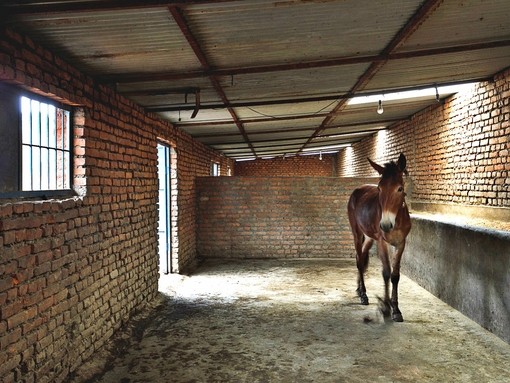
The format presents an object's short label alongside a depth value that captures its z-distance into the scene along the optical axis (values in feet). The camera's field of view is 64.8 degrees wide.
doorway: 24.79
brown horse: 15.93
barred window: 9.78
